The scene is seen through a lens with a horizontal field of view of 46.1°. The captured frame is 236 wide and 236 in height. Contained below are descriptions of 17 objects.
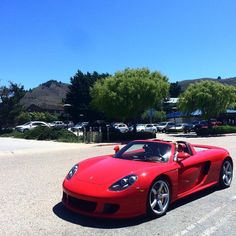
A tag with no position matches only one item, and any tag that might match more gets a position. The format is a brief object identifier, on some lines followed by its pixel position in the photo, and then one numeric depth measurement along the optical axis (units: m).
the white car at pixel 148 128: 36.14
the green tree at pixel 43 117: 54.10
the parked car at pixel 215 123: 36.05
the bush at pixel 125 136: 22.95
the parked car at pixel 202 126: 31.07
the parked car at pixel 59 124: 44.45
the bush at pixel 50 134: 23.35
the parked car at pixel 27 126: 35.27
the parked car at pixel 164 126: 39.28
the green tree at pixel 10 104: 38.76
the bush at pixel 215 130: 28.91
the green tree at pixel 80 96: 48.08
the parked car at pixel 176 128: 37.44
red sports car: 4.18
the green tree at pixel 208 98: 28.59
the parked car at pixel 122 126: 36.82
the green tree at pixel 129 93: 22.72
